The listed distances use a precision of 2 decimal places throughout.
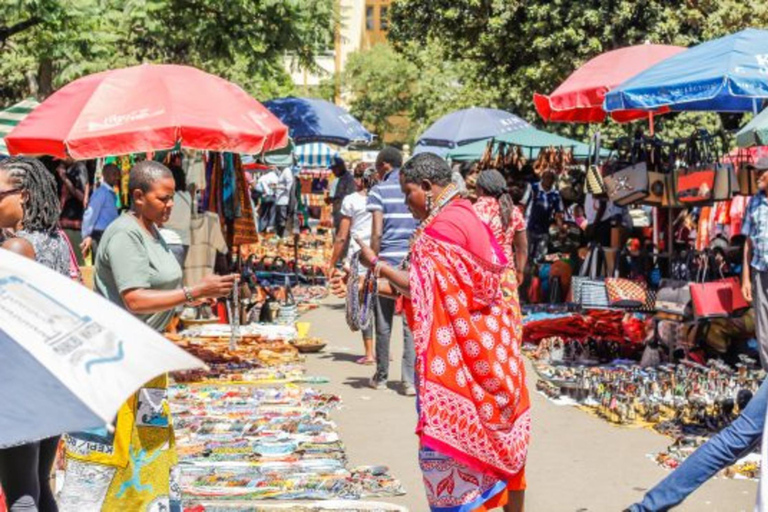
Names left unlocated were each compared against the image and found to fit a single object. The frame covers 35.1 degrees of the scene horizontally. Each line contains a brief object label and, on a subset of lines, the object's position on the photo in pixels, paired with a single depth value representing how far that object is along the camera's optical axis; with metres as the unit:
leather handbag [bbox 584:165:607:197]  12.75
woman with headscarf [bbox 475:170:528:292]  9.11
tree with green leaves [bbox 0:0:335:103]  15.17
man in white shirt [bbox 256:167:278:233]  26.00
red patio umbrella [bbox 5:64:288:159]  9.92
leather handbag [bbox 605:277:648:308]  11.55
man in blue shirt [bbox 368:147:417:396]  10.00
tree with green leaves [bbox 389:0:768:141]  23.81
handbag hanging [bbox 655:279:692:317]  10.32
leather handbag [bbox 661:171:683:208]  11.46
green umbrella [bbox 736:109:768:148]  8.41
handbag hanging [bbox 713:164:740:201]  10.76
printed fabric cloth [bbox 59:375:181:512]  4.69
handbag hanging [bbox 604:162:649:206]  11.76
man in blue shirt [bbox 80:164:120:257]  12.80
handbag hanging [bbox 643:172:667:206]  11.70
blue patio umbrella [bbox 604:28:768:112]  9.47
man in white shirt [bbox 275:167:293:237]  24.02
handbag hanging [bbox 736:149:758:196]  11.09
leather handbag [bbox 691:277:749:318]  9.98
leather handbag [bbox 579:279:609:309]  11.80
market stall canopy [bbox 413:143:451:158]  20.84
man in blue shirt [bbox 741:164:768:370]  8.58
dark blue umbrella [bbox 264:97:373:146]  17.50
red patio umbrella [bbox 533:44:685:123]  12.69
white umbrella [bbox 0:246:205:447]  2.23
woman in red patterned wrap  5.06
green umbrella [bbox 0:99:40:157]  14.59
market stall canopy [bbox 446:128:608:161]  19.52
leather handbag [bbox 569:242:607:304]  13.56
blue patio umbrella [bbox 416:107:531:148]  19.34
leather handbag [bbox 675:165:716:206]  10.88
